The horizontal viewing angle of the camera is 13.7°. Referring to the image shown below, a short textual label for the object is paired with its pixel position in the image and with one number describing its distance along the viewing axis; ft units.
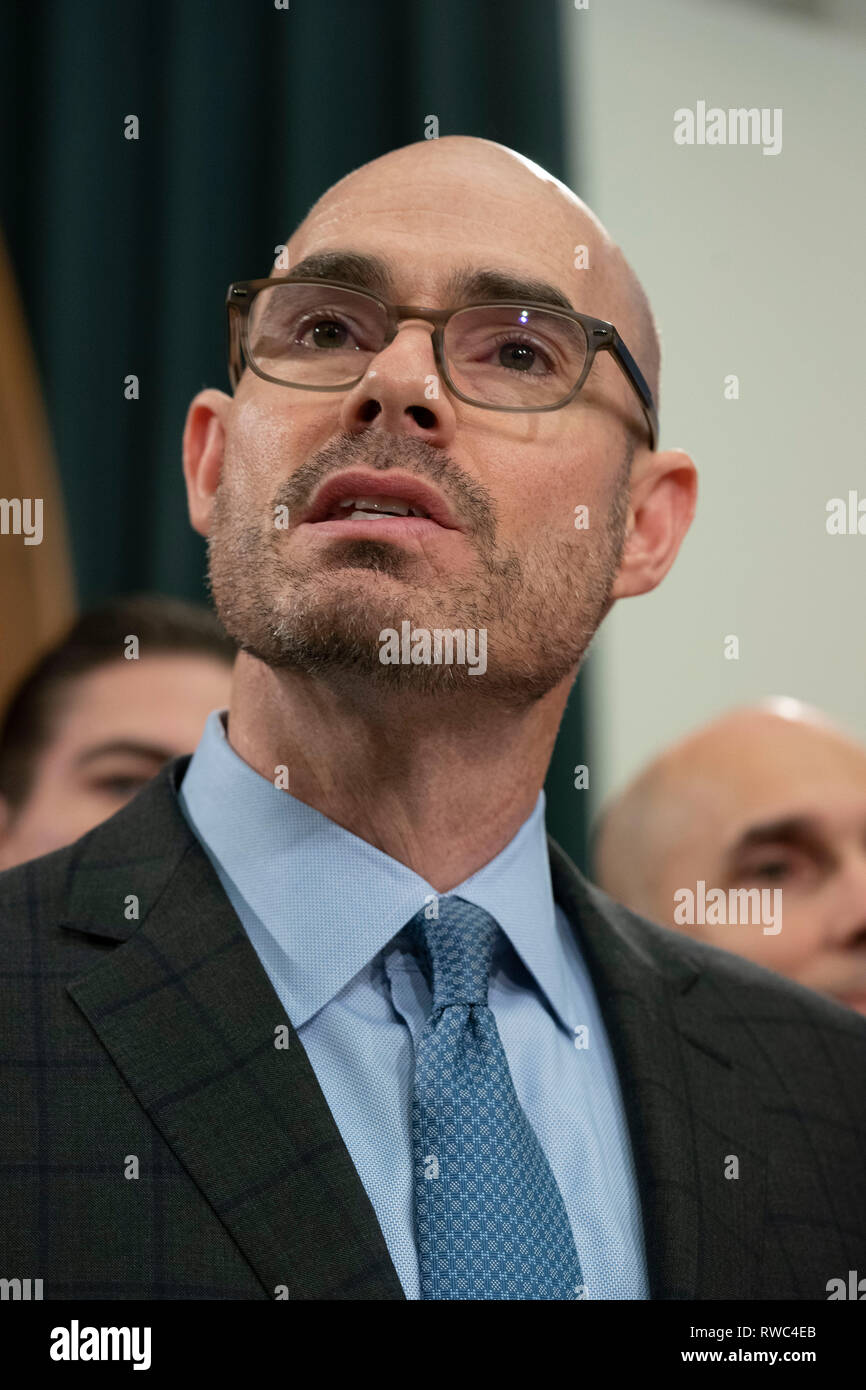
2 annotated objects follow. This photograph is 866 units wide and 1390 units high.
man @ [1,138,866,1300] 3.58
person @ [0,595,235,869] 4.76
